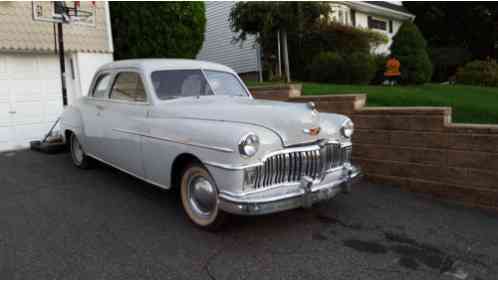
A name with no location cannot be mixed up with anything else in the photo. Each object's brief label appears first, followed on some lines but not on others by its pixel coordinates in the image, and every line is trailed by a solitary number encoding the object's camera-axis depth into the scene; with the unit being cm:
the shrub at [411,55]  1288
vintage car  350
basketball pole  800
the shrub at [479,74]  1244
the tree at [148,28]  1073
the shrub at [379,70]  1397
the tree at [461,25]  2597
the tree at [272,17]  1092
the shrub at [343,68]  1181
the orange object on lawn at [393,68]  1175
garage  852
